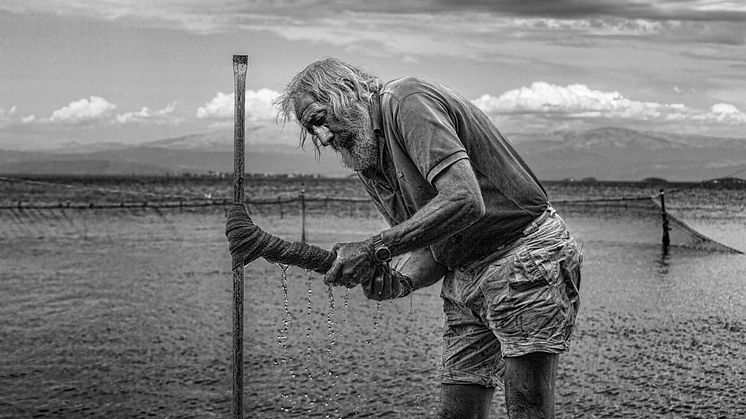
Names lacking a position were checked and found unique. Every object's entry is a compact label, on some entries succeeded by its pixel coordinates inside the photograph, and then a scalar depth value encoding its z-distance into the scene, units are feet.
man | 9.70
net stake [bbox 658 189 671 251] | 70.39
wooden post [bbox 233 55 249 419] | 11.75
